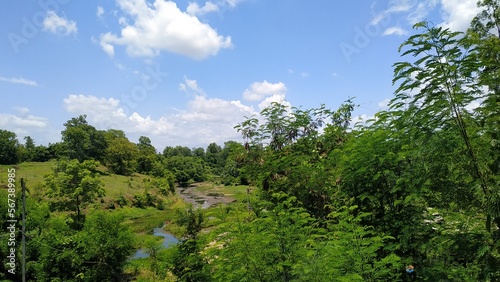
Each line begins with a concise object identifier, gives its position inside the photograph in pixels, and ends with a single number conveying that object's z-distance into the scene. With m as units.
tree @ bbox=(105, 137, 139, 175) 72.10
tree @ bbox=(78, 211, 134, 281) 15.81
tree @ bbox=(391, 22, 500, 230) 3.48
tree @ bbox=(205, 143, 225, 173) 114.45
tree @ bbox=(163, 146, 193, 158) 130.85
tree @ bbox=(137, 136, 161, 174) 79.78
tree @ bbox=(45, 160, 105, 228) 21.81
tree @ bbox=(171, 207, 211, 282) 7.28
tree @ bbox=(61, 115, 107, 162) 68.62
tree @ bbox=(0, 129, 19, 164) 59.09
